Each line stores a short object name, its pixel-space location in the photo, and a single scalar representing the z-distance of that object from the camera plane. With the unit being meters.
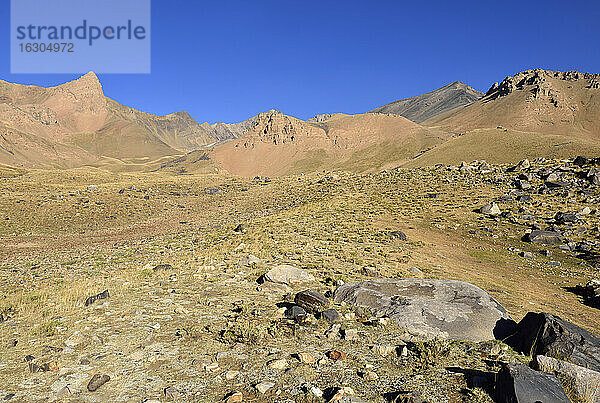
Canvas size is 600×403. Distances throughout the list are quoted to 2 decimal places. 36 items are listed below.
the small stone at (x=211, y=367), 6.76
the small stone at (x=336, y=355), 7.24
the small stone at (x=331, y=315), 9.38
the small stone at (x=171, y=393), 5.86
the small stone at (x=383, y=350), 7.50
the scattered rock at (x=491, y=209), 31.80
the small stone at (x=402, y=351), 7.38
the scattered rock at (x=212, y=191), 54.91
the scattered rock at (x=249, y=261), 16.34
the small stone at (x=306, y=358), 7.04
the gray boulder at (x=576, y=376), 5.64
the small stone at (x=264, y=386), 6.01
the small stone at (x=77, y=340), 7.77
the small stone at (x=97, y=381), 6.09
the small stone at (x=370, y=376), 6.41
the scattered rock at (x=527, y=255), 22.14
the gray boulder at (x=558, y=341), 7.11
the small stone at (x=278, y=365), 6.81
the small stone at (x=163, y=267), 15.56
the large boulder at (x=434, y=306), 8.67
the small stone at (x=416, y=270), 16.75
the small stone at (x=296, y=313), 9.43
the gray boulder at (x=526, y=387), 5.20
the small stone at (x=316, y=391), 5.84
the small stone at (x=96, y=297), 10.64
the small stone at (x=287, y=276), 13.26
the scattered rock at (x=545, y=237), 24.70
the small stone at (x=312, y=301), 10.16
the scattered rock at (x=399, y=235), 25.40
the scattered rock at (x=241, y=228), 27.80
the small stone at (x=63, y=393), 5.86
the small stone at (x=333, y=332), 8.34
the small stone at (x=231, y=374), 6.48
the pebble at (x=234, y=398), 5.69
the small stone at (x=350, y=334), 8.29
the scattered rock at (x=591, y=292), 15.05
